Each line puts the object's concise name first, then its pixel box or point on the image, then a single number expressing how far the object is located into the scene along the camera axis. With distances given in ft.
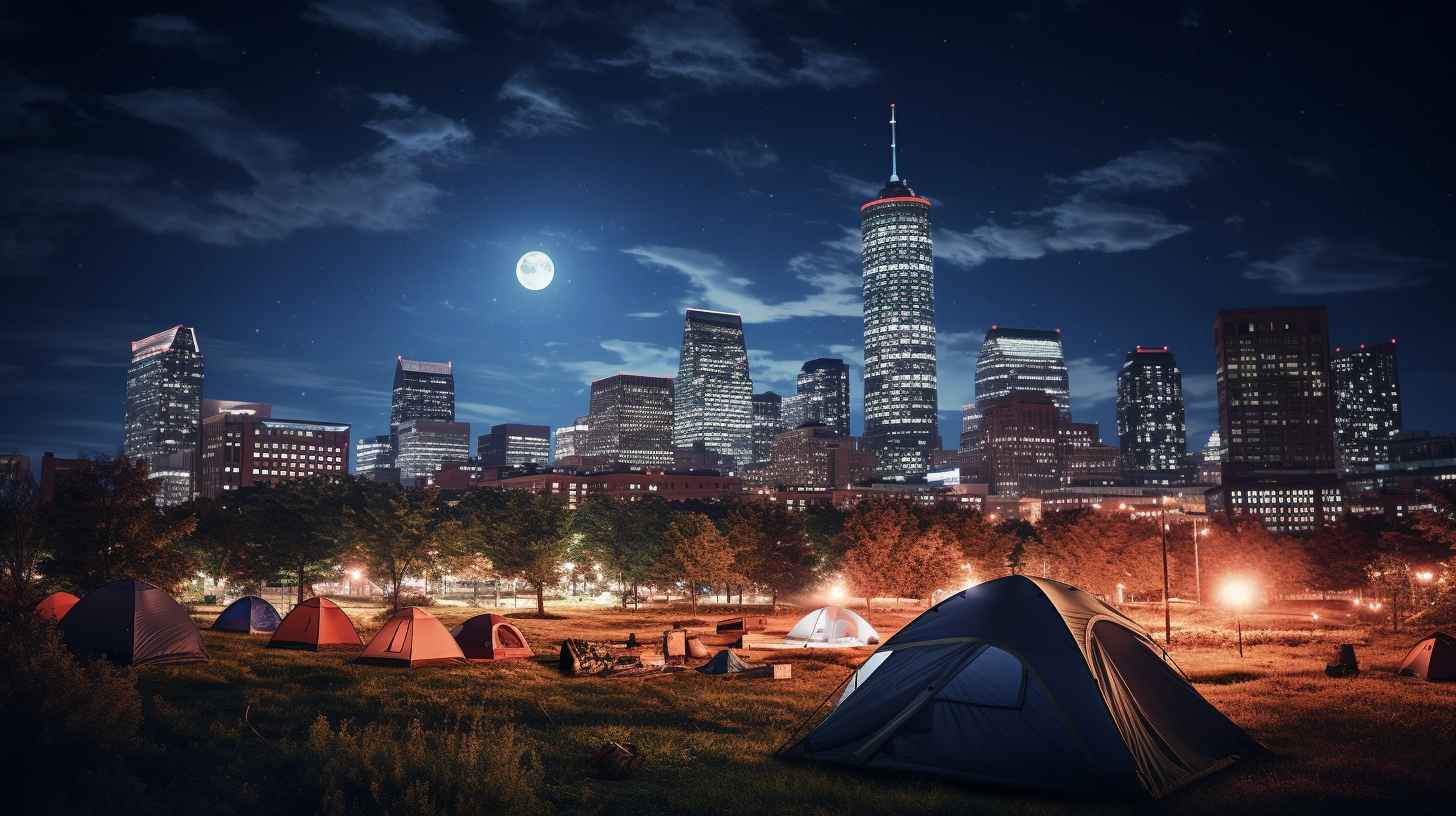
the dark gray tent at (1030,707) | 46.39
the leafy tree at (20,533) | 105.91
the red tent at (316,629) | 108.58
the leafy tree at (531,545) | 195.52
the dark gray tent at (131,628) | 84.02
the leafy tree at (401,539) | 175.32
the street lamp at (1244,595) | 229.33
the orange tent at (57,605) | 102.53
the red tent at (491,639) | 102.27
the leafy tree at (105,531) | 120.67
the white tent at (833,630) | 135.44
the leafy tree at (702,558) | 208.03
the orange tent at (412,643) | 93.81
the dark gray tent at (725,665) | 93.61
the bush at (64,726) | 35.60
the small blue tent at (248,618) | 126.62
